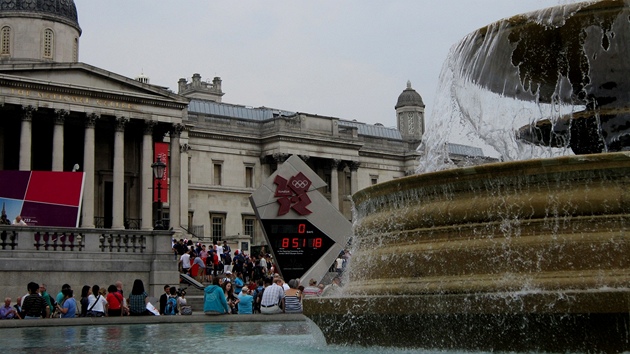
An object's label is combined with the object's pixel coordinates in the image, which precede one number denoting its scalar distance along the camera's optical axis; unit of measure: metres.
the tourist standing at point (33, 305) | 16.83
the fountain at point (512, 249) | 6.52
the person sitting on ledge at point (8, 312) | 17.09
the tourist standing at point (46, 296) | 18.59
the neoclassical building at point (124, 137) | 46.22
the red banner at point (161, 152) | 44.69
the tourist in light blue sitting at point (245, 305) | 18.34
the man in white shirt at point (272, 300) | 17.17
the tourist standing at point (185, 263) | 30.44
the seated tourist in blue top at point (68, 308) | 17.55
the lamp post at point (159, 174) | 25.17
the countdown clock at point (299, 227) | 23.72
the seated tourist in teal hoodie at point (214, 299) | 16.64
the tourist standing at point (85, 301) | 18.52
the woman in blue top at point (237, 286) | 23.29
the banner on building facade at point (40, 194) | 27.67
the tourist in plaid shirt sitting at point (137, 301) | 17.95
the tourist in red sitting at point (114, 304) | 17.86
